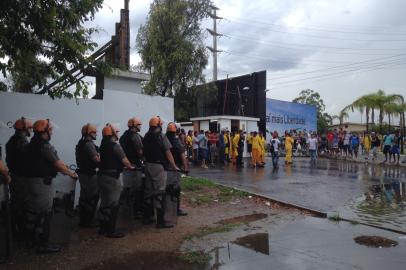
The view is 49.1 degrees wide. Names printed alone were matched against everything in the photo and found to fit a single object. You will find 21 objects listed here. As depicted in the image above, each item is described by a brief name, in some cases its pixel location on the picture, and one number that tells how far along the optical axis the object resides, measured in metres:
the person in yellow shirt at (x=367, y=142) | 27.14
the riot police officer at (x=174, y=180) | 8.27
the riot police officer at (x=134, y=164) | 8.59
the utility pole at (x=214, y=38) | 32.75
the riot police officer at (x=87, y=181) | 8.02
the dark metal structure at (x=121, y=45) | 13.67
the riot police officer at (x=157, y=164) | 8.10
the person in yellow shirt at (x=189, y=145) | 21.33
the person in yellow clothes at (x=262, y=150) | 19.80
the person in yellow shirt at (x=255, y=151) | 19.62
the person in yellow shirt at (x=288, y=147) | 21.42
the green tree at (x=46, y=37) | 6.63
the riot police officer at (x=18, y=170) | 6.82
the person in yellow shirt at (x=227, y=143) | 20.97
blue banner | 33.22
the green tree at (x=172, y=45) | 26.53
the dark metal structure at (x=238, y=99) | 32.03
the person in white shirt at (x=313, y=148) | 22.05
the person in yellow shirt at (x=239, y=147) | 20.45
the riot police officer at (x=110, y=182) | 7.41
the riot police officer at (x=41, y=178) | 6.45
